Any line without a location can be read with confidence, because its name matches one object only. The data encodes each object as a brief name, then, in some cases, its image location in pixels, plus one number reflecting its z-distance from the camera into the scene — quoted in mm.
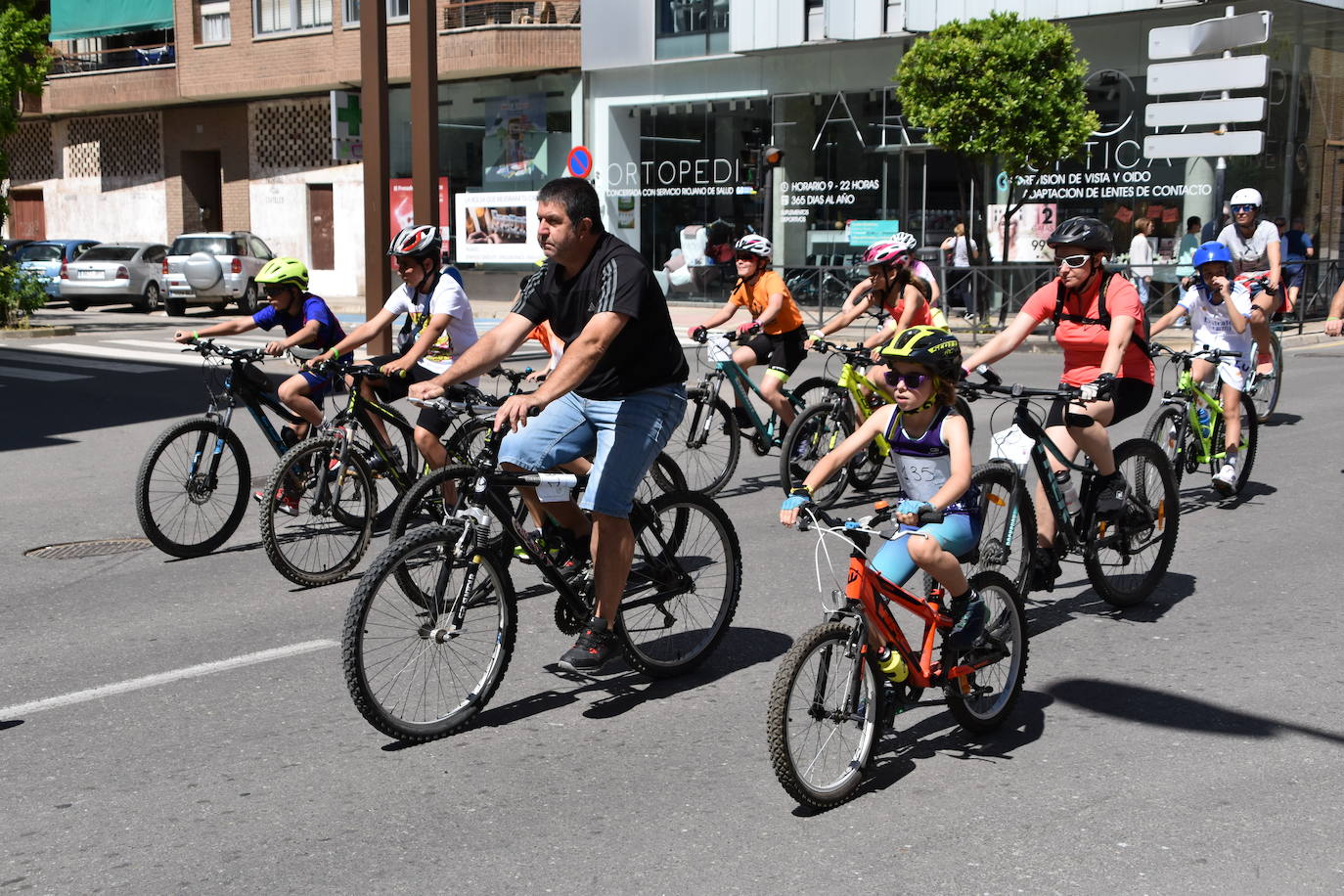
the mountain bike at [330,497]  7344
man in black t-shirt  5316
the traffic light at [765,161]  24844
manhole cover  8305
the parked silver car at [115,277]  29953
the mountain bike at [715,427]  10219
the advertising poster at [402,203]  21297
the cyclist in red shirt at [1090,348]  6574
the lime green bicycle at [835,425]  9648
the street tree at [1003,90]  22000
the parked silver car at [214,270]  28969
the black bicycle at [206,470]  7941
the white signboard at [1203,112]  18109
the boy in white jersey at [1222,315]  9656
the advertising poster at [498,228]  33375
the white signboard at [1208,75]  17578
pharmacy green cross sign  21672
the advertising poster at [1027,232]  25969
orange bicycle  4324
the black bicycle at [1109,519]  6238
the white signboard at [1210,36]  17672
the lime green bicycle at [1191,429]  9469
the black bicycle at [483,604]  4910
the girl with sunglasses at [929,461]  4777
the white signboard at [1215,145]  18406
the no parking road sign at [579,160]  22797
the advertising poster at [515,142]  33562
